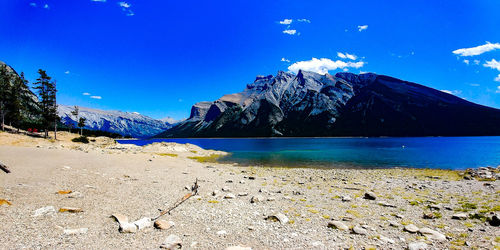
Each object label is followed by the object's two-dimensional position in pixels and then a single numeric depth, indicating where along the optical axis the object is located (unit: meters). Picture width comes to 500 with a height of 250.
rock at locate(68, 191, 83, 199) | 12.93
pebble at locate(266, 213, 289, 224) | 11.28
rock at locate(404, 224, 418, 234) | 10.41
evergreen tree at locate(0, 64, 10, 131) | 66.99
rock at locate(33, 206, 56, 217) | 9.96
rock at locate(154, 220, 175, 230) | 9.76
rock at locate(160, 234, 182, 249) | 8.07
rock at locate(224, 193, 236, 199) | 16.02
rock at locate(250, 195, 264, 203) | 15.28
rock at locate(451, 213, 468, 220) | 12.72
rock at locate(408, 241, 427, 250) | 8.61
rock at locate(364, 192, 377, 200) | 17.07
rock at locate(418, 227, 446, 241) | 9.72
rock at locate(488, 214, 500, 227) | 11.57
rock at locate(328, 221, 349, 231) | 10.58
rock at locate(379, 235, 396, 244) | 9.28
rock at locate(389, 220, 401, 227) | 11.27
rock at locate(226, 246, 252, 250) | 8.03
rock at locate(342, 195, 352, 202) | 16.42
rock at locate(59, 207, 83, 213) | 10.66
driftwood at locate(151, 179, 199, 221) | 11.59
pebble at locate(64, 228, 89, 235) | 8.56
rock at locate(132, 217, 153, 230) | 9.54
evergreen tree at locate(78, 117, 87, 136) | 131.57
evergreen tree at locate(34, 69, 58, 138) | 70.06
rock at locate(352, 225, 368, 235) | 9.98
